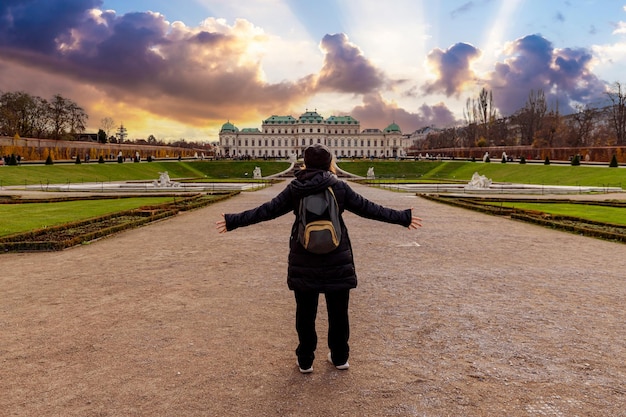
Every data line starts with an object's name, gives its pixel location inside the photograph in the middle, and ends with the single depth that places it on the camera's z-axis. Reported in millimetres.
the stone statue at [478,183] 35969
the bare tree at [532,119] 88562
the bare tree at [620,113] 71500
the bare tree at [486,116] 101125
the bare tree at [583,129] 77875
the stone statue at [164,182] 37041
